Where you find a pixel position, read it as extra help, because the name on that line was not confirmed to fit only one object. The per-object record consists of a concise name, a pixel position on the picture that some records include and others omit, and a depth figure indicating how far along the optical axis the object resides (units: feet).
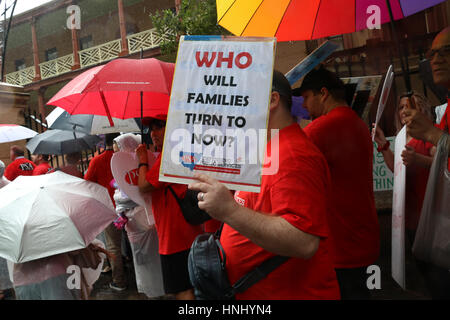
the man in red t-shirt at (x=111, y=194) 15.65
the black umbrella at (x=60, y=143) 18.31
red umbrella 9.90
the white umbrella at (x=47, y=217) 7.94
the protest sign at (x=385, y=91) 6.96
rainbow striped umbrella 8.95
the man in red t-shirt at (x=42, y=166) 17.70
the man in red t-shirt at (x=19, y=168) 18.79
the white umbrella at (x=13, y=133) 18.76
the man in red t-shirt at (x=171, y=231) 10.50
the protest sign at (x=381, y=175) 15.64
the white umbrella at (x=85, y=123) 15.51
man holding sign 4.32
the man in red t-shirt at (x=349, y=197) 7.41
